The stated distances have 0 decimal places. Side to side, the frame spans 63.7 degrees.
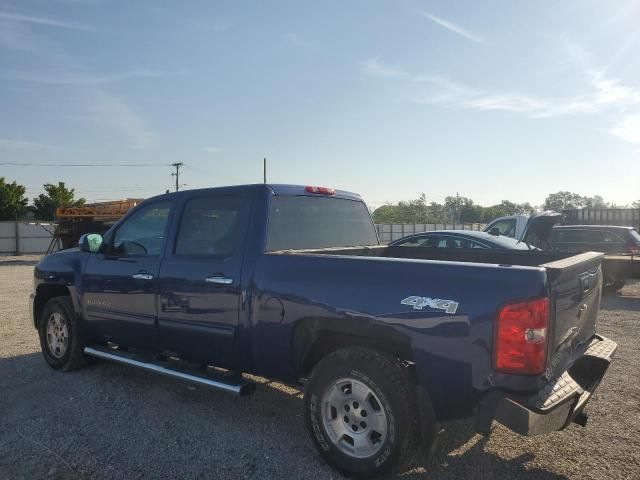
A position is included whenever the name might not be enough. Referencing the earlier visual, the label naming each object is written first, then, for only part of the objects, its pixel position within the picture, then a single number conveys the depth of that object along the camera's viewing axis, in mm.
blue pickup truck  2824
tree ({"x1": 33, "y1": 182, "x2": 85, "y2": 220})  51531
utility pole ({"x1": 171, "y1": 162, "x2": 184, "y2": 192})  64500
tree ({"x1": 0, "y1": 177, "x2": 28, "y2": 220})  46844
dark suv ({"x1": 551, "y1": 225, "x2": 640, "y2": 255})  12641
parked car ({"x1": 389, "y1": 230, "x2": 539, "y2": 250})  9094
